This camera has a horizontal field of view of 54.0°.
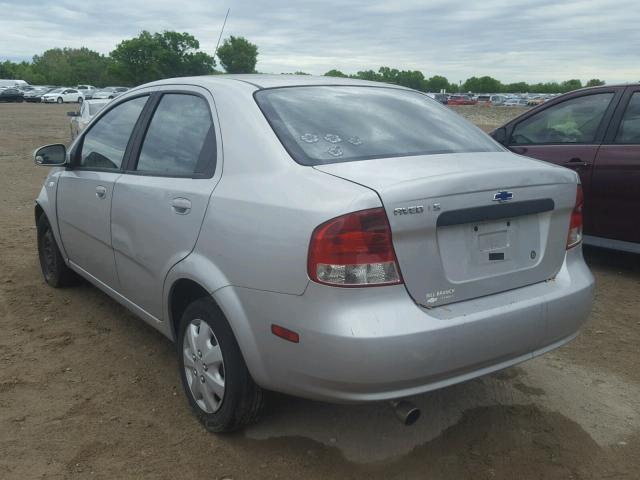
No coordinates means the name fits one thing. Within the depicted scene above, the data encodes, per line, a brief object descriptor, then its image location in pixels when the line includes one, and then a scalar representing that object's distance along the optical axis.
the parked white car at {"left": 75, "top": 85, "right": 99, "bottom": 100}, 57.82
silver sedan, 2.37
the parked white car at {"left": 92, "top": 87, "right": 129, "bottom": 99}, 54.75
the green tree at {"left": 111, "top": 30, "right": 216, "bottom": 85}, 95.00
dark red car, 5.38
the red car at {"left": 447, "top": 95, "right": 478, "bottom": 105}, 74.49
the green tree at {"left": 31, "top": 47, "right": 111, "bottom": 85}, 114.94
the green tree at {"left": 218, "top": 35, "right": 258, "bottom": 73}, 85.19
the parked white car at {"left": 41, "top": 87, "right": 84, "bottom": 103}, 58.20
